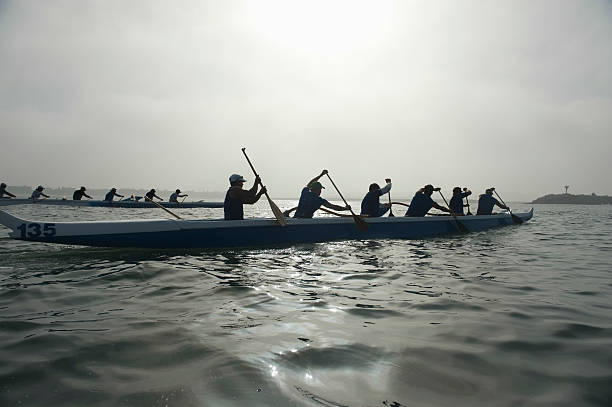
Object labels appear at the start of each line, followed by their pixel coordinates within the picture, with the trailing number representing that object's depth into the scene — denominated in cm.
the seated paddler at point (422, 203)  1174
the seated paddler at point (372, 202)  1090
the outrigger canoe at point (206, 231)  662
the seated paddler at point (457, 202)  1352
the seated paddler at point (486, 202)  1570
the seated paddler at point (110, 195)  2320
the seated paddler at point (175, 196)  2663
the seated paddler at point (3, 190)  2160
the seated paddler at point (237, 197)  858
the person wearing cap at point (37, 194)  2220
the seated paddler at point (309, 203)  998
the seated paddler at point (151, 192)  2082
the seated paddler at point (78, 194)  2430
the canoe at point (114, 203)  2054
